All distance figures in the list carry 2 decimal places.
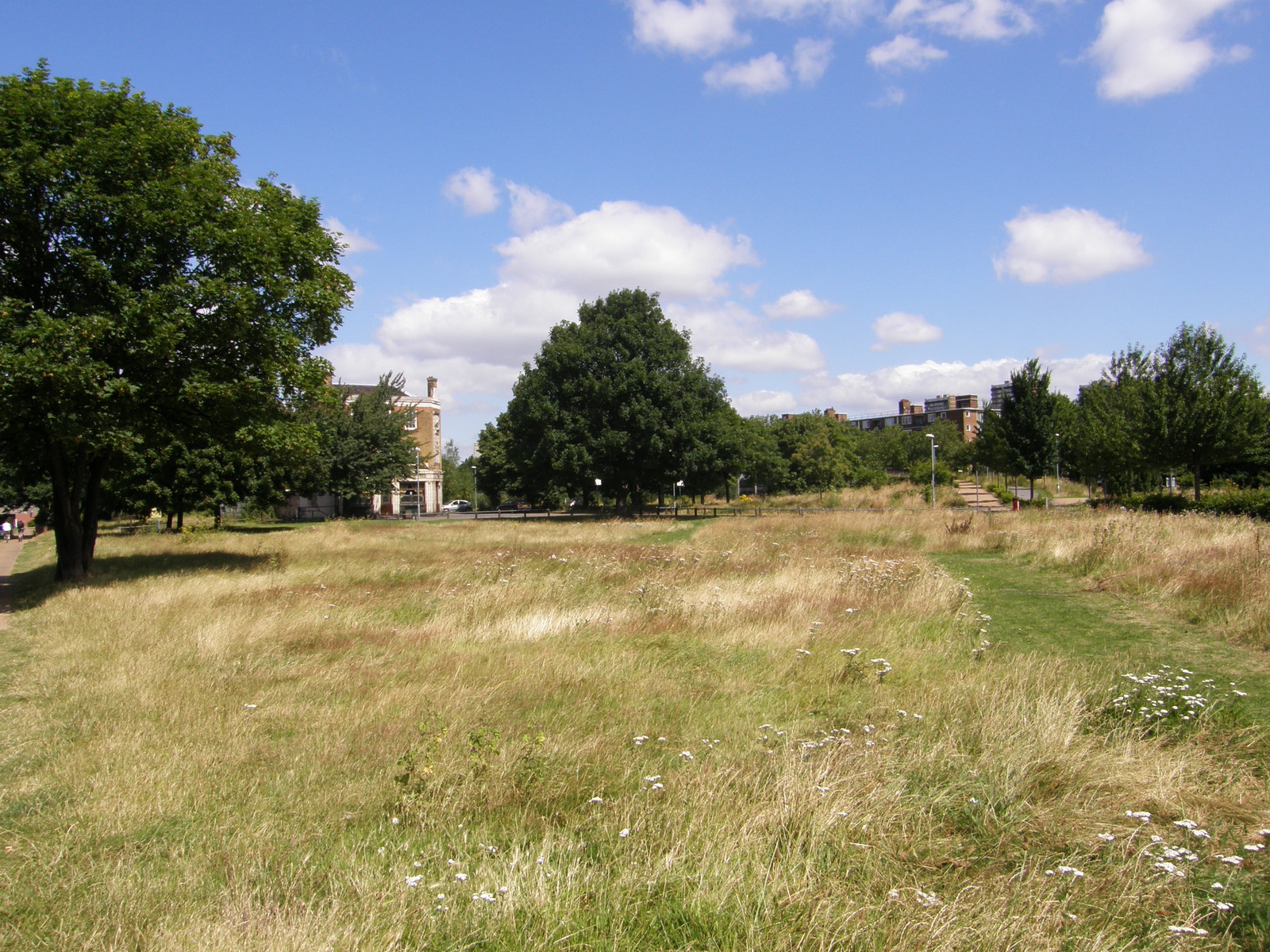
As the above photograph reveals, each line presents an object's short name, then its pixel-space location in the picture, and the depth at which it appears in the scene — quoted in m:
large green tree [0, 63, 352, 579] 15.34
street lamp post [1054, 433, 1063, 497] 54.59
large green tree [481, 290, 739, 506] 46.88
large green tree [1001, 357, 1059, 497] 50.22
